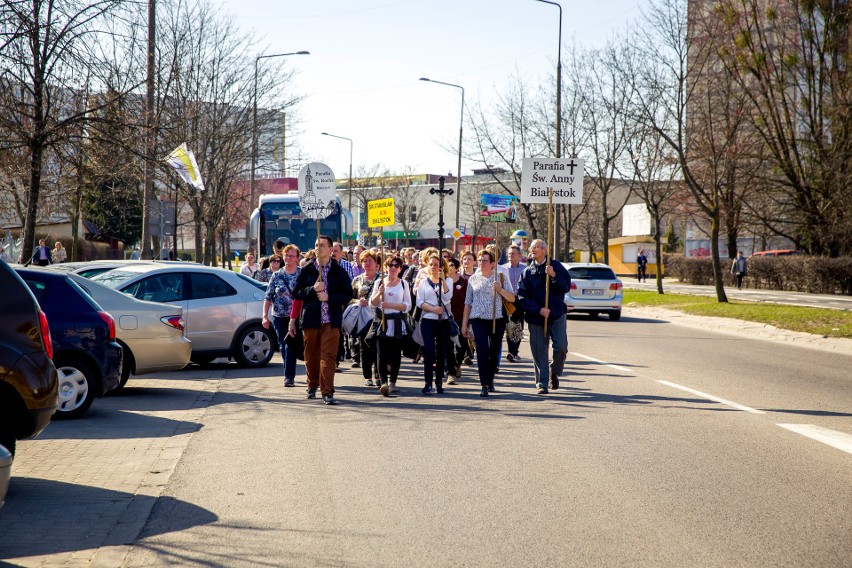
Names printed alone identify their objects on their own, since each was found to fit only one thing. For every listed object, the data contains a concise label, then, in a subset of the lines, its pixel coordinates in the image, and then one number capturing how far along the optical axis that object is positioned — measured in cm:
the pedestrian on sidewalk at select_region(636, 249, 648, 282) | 5858
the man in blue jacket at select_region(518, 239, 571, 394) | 1227
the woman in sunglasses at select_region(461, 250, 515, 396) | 1228
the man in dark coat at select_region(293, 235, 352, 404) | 1169
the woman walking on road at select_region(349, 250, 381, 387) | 1367
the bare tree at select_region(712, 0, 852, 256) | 3703
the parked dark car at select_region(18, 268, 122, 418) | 1004
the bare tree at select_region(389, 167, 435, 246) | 8406
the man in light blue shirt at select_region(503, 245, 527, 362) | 1579
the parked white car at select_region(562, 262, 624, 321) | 2823
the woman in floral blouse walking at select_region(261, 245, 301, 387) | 1332
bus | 3244
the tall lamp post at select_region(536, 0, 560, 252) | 3306
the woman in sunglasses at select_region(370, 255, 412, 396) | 1258
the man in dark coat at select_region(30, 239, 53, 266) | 3288
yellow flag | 2193
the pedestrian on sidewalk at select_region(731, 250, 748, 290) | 4534
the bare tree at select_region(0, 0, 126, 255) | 1466
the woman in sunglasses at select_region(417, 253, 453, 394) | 1259
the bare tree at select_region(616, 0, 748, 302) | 3138
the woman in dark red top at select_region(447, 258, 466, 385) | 1388
